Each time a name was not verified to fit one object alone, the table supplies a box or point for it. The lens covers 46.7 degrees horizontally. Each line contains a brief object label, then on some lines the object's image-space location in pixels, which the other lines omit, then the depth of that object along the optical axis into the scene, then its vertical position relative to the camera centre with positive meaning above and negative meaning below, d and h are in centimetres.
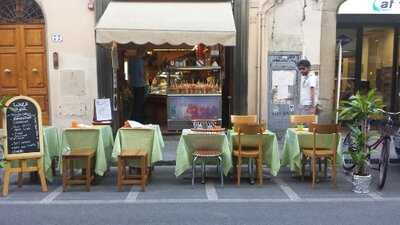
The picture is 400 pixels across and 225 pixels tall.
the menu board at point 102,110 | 812 -53
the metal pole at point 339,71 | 928 +16
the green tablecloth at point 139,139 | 714 -91
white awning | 874 +110
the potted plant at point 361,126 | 667 -69
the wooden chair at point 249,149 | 696 -109
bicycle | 685 -96
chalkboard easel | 670 -84
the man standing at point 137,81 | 1188 -3
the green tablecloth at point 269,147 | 720 -106
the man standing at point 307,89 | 1079 -22
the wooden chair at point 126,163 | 678 -127
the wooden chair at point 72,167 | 677 -127
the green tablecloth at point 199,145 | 710 -101
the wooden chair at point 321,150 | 688 -109
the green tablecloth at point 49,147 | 700 -105
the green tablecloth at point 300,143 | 725 -100
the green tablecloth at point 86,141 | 709 -94
